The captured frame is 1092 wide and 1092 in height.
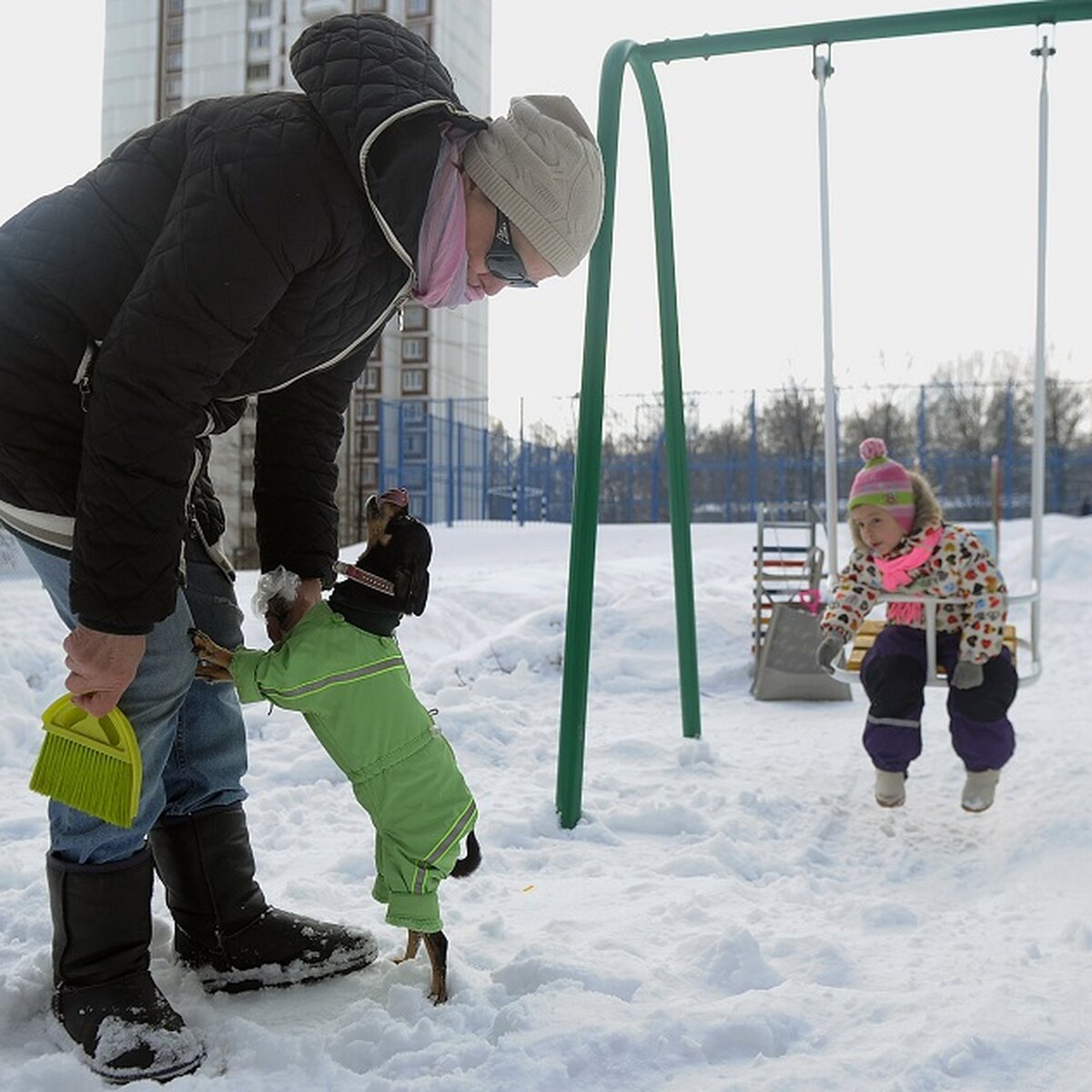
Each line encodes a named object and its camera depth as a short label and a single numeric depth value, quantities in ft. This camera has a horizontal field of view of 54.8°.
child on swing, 10.36
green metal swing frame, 10.07
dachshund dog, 5.52
